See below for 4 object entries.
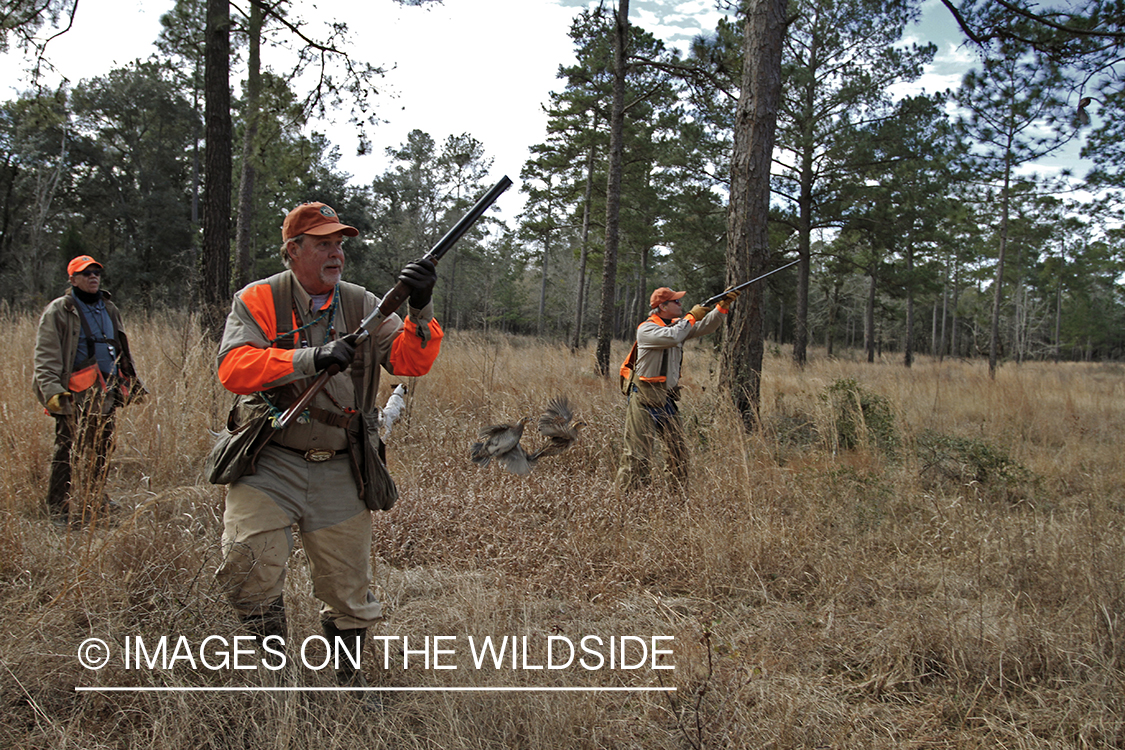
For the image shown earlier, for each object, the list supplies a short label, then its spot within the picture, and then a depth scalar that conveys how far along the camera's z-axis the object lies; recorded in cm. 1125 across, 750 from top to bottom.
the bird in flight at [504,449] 532
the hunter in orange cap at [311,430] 219
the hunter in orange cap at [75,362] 418
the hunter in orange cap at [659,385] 499
